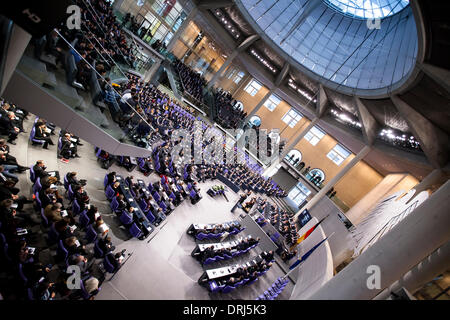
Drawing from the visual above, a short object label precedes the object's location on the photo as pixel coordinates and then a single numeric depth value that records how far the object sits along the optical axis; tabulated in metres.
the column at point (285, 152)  28.31
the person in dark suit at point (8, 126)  7.88
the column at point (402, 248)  5.22
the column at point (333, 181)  23.57
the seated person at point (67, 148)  9.58
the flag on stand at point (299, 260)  13.10
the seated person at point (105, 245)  7.13
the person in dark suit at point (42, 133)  8.95
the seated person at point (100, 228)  7.47
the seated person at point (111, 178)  9.69
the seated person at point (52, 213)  6.54
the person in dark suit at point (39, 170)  7.42
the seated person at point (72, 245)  6.30
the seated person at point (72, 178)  8.18
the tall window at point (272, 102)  34.12
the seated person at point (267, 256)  13.97
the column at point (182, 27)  23.53
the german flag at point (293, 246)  18.33
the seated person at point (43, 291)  5.01
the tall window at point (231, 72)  32.56
